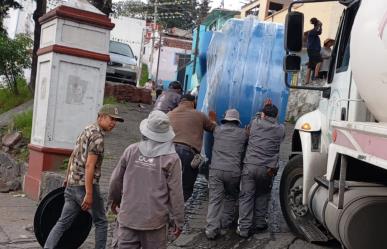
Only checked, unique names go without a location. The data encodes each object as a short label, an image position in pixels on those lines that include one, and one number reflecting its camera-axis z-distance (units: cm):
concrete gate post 829
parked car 1706
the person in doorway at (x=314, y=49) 594
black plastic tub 566
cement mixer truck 344
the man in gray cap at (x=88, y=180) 509
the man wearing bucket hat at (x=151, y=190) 417
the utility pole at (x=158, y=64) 4077
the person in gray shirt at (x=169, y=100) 773
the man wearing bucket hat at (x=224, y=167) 607
